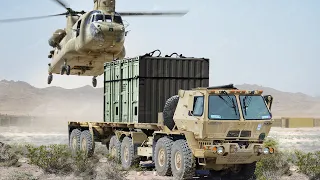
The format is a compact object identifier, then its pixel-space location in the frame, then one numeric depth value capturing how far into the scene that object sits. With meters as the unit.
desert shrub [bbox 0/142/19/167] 15.35
